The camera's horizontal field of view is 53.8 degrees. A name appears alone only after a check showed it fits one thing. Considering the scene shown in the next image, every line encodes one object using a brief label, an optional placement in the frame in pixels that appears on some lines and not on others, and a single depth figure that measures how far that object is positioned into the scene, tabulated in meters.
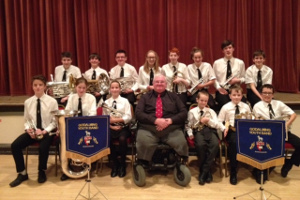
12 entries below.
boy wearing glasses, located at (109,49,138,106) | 4.94
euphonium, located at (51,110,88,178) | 3.64
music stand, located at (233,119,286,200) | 3.07
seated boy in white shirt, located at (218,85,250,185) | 3.87
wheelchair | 3.57
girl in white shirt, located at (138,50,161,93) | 4.61
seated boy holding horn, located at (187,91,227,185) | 3.71
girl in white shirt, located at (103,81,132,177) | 3.92
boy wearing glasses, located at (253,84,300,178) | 3.80
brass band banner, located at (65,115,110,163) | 3.22
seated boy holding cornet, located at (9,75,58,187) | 3.80
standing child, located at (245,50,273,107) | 4.62
